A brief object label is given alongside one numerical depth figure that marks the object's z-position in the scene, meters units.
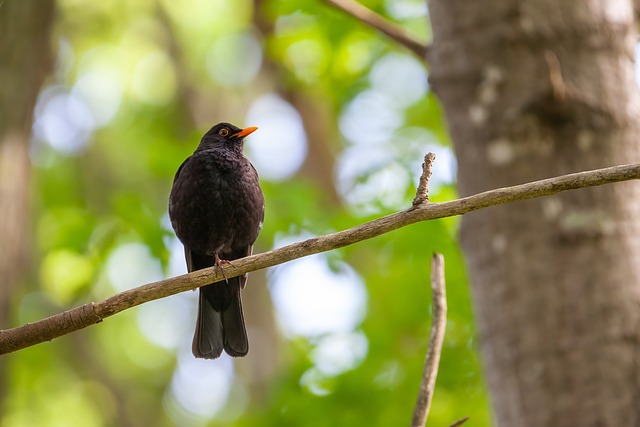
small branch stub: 4.97
